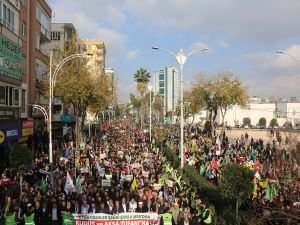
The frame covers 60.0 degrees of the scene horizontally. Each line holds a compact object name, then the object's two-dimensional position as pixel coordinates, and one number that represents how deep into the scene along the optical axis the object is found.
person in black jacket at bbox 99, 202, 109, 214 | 9.05
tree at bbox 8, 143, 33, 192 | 11.87
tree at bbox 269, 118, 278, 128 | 65.30
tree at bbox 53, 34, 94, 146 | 23.82
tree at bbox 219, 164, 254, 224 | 8.57
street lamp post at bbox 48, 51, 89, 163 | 16.41
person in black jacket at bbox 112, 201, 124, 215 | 9.05
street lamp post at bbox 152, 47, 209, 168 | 15.63
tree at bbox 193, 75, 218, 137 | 32.04
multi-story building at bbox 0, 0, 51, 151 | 17.67
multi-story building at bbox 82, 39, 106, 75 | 79.65
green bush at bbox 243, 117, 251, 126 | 73.75
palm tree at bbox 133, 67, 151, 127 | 52.47
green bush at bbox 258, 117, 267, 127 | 71.78
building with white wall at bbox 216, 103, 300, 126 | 75.02
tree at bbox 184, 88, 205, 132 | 32.99
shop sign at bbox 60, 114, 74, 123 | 33.13
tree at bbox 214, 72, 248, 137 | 30.89
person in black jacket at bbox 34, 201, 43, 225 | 8.96
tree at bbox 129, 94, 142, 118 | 76.95
